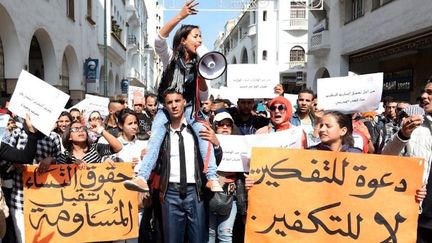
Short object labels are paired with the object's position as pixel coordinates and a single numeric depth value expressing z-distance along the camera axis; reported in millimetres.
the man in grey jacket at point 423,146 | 3057
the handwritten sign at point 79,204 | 3697
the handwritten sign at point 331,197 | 2973
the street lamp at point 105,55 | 20580
